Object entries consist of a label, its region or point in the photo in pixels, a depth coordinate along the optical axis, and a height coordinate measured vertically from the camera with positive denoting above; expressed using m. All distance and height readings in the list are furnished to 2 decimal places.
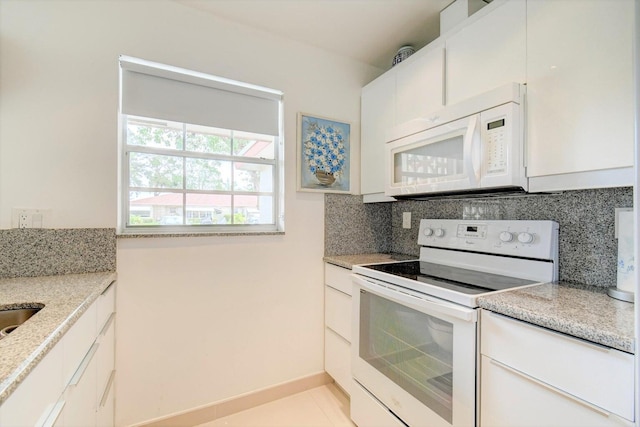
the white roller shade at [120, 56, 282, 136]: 1.59 +0.71
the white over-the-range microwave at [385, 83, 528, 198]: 1.19 +0.32
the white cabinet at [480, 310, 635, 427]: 0.73 -0.49
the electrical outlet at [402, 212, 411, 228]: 2.19 -0.05
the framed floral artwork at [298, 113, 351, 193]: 2.03 +0.43
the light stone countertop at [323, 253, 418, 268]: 1.85 -0.33
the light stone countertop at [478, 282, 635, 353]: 0.75 -0.31
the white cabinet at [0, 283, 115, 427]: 0.59 -0.48
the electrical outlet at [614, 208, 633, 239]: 1.12 -0.01
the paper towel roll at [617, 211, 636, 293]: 1.02 -0.15
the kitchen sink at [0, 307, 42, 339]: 0.96 -0.37
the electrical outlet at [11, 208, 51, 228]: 1.34 -0.03
